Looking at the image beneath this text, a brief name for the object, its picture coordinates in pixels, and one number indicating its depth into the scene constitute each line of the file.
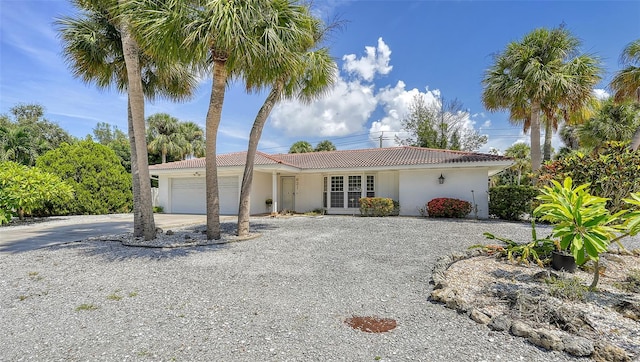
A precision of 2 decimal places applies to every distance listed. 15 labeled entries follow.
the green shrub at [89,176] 16.62
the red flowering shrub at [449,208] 14.42
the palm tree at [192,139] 31.98
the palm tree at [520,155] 30.22
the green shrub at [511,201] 13.48
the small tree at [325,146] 40.97
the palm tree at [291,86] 9.56
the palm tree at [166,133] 30.17
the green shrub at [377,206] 15.83
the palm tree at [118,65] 8.30
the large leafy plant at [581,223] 3.82
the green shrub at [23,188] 12.05
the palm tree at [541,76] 13.36
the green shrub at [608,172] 6.30
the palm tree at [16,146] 20.66
